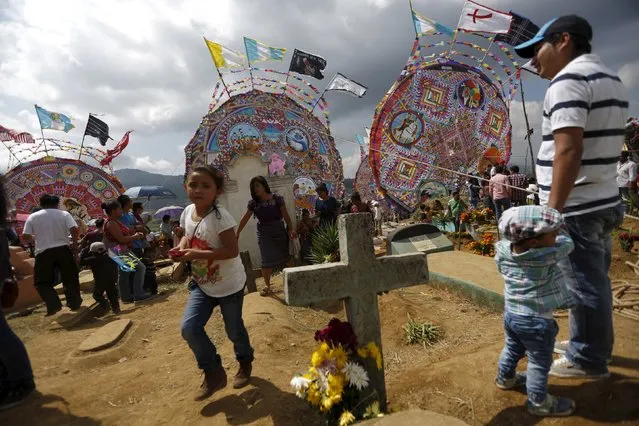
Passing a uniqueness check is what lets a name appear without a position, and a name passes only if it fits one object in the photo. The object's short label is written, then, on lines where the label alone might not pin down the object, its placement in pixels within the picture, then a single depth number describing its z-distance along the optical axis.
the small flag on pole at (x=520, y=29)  11.59
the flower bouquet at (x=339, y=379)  1.87
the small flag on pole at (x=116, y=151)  16.12
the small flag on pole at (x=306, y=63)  14.66
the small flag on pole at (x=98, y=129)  15.73
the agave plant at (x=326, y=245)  5.98
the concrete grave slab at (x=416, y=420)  1.57
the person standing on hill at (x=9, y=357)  2.65
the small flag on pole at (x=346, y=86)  15.15
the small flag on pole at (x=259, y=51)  13.57
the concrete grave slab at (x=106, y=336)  3.93
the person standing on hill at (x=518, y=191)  8.44
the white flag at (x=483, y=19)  11.22
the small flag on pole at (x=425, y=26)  12.12
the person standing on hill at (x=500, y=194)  8.41
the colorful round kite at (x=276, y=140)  14.02
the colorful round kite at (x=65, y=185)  14.81
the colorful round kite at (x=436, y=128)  12.53
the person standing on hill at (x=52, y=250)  5.06
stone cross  1.95
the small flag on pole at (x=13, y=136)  14.40
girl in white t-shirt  2.48
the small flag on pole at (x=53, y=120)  15.15
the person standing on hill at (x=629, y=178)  8.97
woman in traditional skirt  4.90
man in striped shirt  1.78
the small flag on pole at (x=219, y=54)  12.91
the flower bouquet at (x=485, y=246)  6.93
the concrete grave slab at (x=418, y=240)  6.07
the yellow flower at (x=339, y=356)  1.95
